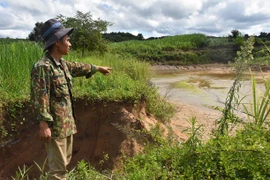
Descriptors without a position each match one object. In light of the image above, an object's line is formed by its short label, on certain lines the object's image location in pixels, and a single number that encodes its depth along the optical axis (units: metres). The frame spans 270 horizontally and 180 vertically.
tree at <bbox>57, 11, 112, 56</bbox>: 6.98
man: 1.90
